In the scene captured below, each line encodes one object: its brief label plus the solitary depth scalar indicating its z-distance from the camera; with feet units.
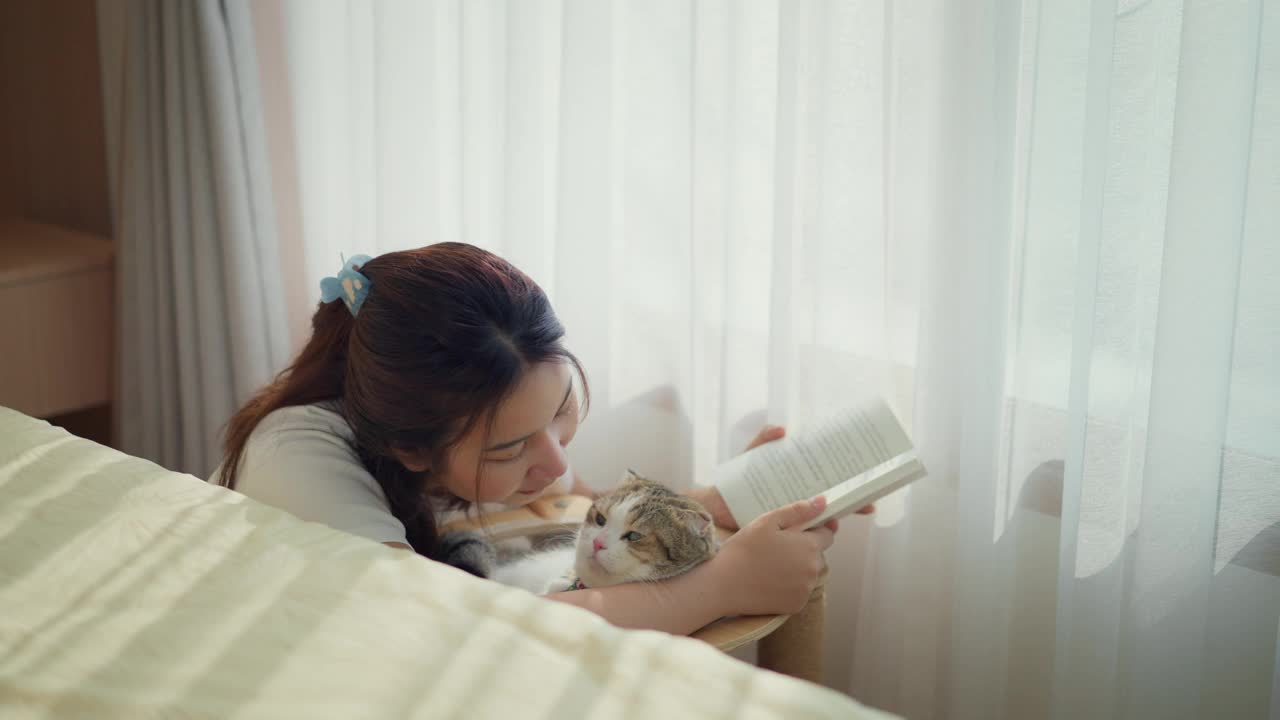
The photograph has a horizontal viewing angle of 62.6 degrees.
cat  3.57
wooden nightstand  6.72
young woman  3.42
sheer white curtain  3.48
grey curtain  6.50
